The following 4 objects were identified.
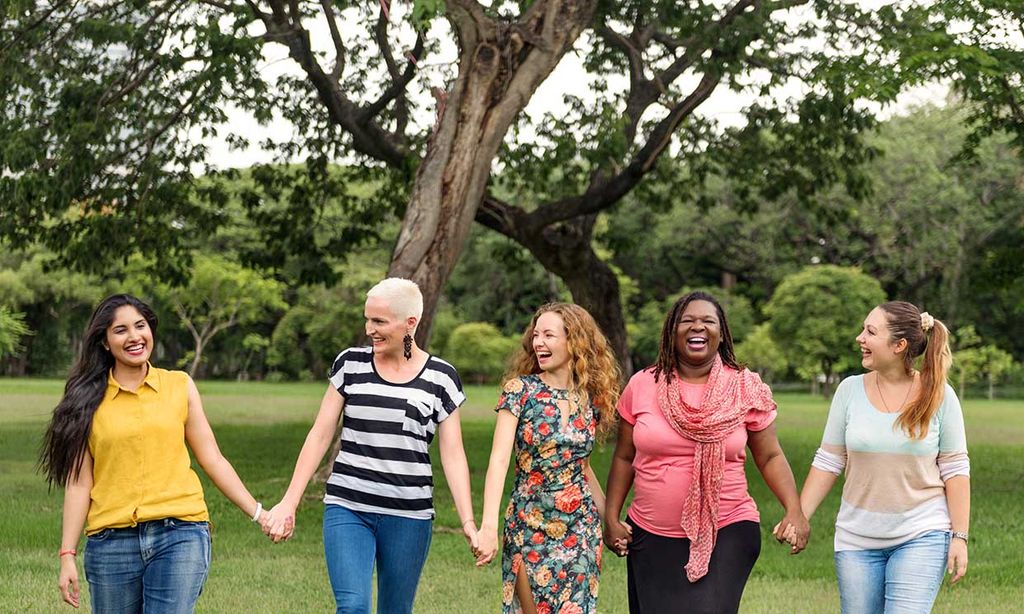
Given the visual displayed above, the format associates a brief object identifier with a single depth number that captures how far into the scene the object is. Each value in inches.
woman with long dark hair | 190.2
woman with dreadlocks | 211.6
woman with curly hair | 217.9
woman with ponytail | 207.2
